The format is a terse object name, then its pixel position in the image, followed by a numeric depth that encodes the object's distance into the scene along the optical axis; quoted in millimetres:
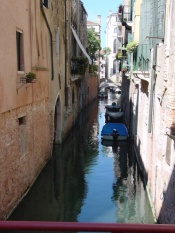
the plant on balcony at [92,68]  36425
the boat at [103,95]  49969
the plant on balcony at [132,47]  15219
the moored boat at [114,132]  18672
